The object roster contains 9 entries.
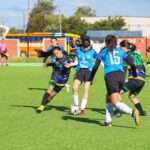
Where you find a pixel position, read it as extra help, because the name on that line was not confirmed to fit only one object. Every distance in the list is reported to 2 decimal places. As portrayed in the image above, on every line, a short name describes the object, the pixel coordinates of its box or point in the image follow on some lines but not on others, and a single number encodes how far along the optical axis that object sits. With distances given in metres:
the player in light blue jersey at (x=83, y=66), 14.21
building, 120.37
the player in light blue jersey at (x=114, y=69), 11.49
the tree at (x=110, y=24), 114.62
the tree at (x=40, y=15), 114.19
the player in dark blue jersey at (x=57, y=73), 14.49
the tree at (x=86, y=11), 152.25
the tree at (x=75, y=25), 109.44
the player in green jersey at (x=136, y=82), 13.43
